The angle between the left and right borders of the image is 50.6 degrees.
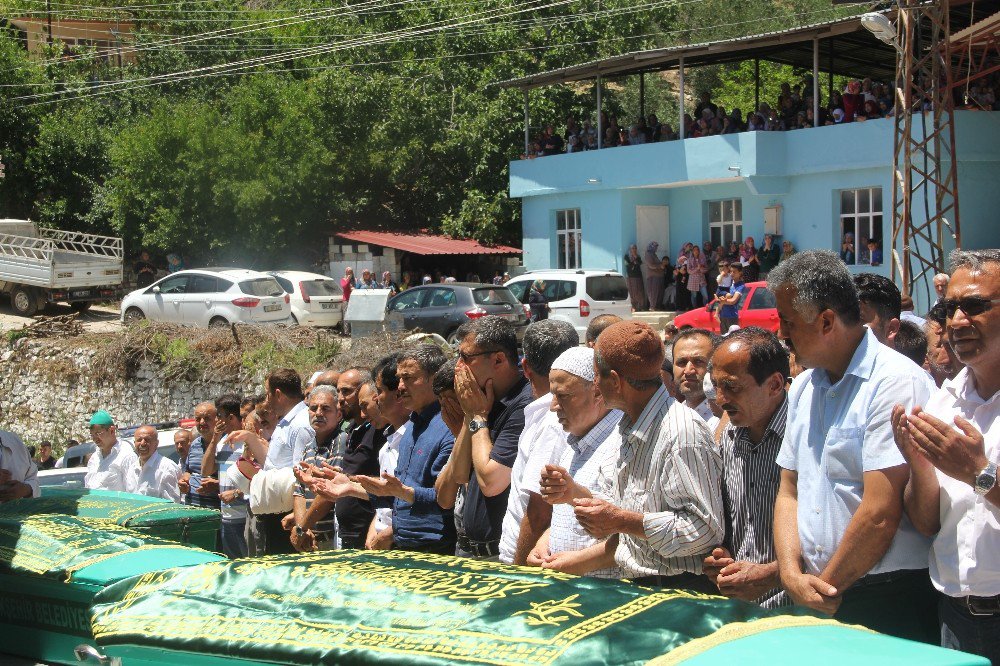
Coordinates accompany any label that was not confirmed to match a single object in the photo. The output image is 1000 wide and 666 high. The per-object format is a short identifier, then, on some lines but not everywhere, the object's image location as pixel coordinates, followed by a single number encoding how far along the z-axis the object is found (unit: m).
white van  22.83
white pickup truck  28.45
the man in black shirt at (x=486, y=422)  4.95
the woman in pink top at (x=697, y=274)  25.42
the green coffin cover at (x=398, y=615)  2.96
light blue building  21.88
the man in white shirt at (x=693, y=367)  5.49
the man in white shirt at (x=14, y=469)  7.28
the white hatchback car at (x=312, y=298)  26.34
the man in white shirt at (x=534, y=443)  4.45
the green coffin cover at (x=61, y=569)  5.45
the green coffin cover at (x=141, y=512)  6.73
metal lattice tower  15.98
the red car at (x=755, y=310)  18.12
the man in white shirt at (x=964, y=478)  3.18
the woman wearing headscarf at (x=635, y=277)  27.73
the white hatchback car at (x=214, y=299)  24.66
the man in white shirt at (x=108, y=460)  9.71
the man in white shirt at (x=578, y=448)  4.20
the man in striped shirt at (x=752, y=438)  3.88
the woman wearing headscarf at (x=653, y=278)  27.36
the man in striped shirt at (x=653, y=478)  3.71
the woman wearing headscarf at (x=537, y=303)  22.56
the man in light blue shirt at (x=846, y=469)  3.33
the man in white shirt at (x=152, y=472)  9.41
